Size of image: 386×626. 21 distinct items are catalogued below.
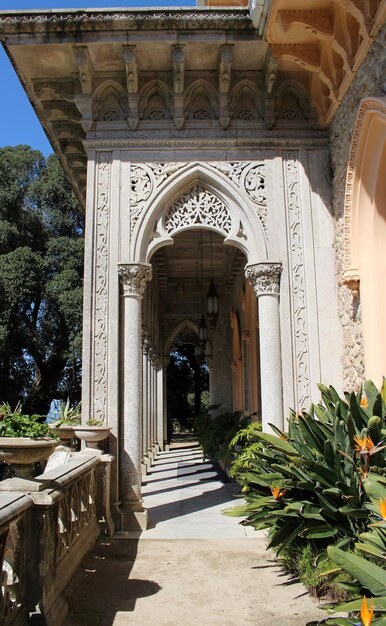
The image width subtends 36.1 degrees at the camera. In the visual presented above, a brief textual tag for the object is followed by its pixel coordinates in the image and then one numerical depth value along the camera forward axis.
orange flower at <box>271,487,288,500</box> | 4.71
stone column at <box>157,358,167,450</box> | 18.45
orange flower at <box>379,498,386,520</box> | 2.43
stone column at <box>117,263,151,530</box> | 7.07
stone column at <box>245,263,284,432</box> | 7.27
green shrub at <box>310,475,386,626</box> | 2.62
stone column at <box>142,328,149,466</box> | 13.16
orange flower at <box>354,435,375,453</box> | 4.05
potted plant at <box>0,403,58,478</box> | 3.54
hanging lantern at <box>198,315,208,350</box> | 14.32
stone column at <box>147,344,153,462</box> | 14.53
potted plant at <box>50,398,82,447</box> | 6.91
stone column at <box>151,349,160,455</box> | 16.31
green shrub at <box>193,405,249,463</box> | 10.77
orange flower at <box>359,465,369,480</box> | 4.12
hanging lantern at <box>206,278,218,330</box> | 11.49
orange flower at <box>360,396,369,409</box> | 5.04
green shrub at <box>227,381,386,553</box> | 4.25
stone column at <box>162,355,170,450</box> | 19.53
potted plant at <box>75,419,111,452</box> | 6.58
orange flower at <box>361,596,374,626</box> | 2.05
